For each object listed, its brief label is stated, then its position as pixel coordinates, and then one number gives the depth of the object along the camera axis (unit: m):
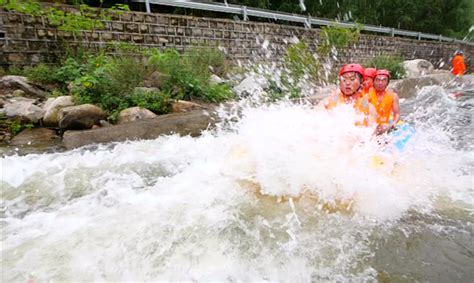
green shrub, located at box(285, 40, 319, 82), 10.01
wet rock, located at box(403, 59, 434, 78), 14.40
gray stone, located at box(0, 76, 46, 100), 5.93
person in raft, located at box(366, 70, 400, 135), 4.25
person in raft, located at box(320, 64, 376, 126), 4.14
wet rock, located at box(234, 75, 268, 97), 7.83
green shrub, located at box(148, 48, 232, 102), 6.68
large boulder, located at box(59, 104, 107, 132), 5.05
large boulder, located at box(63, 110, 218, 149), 4.74
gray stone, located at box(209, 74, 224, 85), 7.89
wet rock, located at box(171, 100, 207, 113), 6.16
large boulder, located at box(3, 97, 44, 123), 5.19
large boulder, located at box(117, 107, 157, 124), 5.50
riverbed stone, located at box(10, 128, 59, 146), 4.74
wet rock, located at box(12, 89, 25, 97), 5.80
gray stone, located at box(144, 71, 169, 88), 6.77
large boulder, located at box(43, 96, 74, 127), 5.29
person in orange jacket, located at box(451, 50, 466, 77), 13.64
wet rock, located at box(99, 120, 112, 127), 5.30
